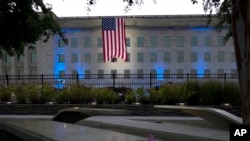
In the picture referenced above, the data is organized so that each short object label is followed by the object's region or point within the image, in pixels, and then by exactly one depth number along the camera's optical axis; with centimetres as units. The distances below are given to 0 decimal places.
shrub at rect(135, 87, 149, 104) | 2009
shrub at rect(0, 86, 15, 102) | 2198
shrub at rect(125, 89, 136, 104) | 2030
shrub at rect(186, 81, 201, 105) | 1967
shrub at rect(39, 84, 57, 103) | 2128
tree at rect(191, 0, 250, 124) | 331
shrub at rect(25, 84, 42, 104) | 2123
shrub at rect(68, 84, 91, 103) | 2080
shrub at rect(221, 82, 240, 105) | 1911
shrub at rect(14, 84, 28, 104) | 2141
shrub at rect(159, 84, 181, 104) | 1962
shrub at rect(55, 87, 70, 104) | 2094
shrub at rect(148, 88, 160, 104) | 1992
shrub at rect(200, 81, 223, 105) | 1934
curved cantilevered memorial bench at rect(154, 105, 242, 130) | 1010
